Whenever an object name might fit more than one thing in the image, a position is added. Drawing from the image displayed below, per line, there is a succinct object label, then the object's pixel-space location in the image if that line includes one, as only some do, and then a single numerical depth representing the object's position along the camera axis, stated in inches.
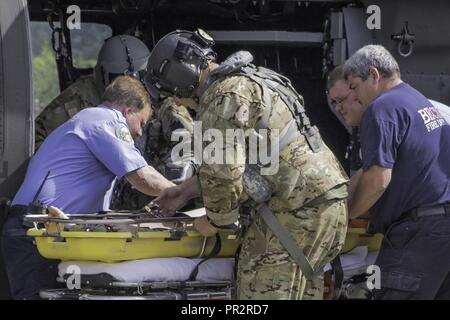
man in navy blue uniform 312.5
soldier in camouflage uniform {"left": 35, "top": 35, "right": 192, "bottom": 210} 416.5
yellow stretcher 312.7
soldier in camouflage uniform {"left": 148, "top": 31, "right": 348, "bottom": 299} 286.7
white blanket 313.4
